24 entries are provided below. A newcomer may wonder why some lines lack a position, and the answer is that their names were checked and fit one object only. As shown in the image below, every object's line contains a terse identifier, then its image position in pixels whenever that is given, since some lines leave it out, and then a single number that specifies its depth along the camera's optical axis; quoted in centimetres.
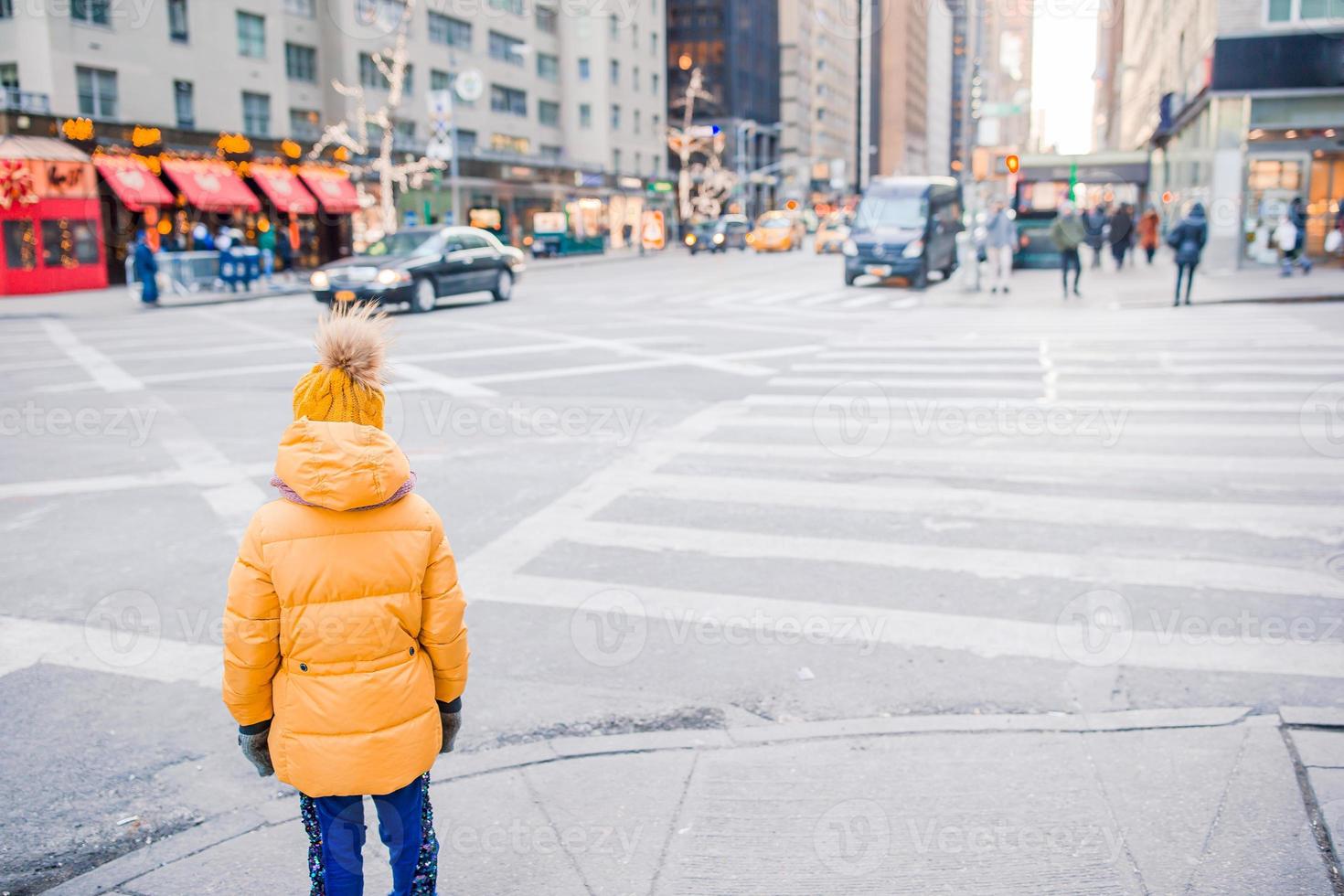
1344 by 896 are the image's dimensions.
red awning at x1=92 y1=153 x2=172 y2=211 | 3344
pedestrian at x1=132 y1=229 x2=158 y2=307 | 2586
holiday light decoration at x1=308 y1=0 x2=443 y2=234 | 4138
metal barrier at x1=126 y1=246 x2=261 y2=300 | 2948
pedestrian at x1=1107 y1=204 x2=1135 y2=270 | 3088
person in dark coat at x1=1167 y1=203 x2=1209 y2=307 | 2003
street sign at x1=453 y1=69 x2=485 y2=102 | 4528
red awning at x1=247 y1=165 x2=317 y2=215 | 3925
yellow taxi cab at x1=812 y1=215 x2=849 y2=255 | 5175
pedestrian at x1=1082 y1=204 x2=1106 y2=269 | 3092
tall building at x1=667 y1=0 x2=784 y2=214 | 10294
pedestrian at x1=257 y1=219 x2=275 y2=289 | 3325
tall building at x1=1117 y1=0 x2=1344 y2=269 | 2678
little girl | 265
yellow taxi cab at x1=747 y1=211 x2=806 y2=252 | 5694
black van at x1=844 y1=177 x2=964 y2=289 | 2711
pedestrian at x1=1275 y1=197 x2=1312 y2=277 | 2578
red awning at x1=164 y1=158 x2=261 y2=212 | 3594
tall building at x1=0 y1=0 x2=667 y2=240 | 3391
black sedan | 2217
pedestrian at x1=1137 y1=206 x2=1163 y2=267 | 3231
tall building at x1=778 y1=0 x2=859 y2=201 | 12175
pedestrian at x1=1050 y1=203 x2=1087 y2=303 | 2275
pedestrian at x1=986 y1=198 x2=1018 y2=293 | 2431
